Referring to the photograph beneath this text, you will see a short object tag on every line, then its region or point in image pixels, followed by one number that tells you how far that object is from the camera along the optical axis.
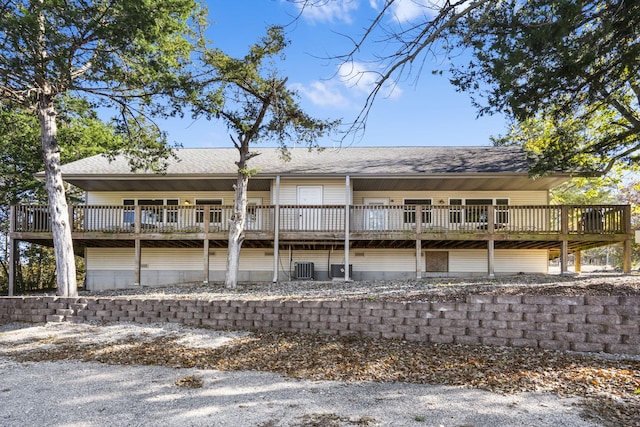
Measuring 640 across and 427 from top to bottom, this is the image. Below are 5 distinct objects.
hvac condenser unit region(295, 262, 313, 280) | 15.12
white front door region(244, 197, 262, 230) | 14.31
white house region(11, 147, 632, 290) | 13.56
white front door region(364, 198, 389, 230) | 14.12
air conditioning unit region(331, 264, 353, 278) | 14.64
